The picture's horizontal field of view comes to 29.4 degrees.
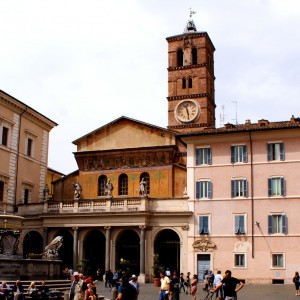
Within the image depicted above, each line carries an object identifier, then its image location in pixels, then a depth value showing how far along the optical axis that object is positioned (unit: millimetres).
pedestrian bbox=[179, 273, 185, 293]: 32944
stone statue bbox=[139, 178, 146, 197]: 40812
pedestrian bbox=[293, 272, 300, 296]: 29344
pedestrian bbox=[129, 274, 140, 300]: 17197
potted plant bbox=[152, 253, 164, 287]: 38250
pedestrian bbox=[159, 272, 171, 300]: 20141
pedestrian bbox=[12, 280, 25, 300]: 19750
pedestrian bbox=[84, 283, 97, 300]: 16141
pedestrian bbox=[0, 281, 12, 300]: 20247
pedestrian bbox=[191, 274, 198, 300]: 24469
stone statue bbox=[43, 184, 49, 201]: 43906
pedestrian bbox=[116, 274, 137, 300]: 13531
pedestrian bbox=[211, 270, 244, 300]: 15094
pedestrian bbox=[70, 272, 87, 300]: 16531
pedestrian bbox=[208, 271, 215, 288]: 31966
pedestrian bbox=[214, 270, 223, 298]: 24956
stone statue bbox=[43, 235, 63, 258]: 28250
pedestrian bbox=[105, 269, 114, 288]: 35878
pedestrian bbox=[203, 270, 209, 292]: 31616
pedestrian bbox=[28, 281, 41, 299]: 20844
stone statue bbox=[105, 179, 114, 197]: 41781
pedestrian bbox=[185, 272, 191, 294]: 34381
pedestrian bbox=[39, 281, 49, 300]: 21125
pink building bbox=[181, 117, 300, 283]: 36969
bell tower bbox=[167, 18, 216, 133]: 67500
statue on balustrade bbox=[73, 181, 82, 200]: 42781
